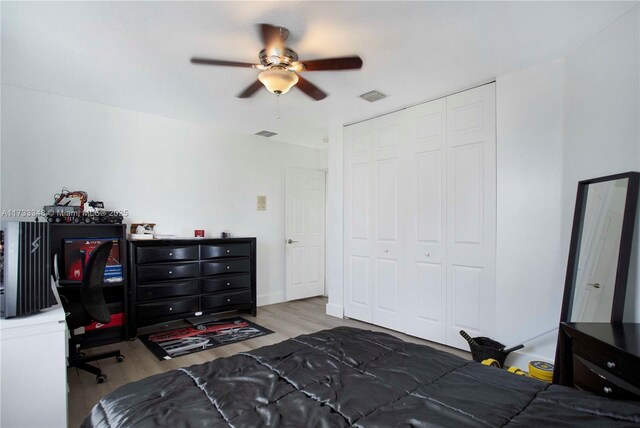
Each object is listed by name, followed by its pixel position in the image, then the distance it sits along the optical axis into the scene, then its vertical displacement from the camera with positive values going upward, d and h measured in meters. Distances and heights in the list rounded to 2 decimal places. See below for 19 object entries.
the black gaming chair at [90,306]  2.57 -0.73
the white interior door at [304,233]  5.30 -0.26
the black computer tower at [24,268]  1.67 -0.28
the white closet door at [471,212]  3.04 +0.05
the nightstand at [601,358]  1.41 -0.69
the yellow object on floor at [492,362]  2.54 -1.14
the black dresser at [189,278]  3.54 -0.74
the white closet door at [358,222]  4.11 -0.06
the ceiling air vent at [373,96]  3.31 +1.28
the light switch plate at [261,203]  5.03 +0.22
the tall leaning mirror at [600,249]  2.00 -0.21
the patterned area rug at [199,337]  3.21 -1.32
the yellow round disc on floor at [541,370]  2.36 -1.14
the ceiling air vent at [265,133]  4.78 +1.26
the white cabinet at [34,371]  1.60 -0.79
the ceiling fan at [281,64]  2.18 +1.07
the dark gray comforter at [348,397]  0.99 -0.63
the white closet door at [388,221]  3.76 -0.04
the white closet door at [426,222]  3.38 -0.05
